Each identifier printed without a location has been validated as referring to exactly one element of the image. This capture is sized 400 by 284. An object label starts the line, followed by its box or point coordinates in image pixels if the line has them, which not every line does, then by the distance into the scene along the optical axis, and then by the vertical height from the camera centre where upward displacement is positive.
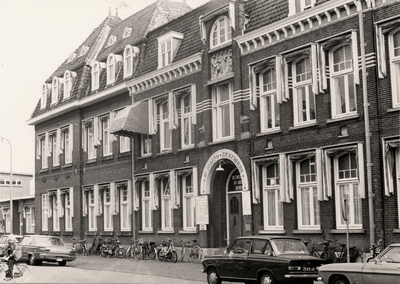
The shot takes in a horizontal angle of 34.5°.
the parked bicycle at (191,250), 27.55 -1.51
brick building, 20.42 +3.68
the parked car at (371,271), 13.80 -1.34
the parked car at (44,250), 27.81 -1.35
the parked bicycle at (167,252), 28.12 -1.58
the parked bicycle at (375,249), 19.27 -1.17
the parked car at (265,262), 16.11 -1.29
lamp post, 48.58 +0.37
